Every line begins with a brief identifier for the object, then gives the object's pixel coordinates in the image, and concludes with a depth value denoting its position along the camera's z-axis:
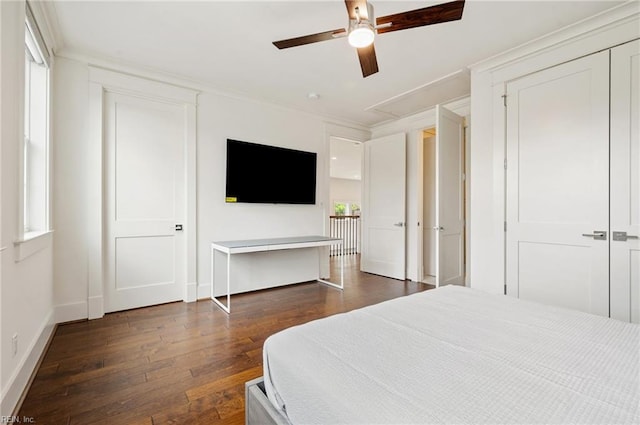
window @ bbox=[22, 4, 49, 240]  2.45
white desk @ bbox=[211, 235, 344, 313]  3.28
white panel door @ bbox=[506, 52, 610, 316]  2.38
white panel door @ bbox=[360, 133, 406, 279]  4.72
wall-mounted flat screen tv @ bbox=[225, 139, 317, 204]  3.80
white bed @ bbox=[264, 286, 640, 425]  0.79
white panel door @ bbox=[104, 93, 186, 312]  3.11
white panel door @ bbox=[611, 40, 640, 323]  2.21
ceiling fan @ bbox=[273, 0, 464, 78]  1.70
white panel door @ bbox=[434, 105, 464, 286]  3.23
